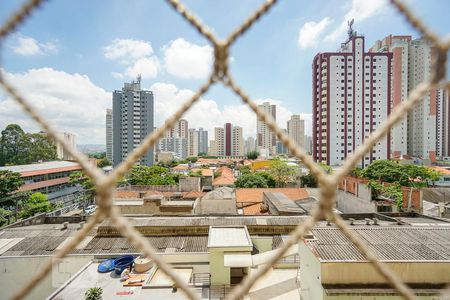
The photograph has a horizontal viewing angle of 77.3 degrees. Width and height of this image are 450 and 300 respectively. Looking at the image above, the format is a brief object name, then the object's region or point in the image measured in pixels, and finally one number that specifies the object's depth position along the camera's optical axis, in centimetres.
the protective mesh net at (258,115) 65
